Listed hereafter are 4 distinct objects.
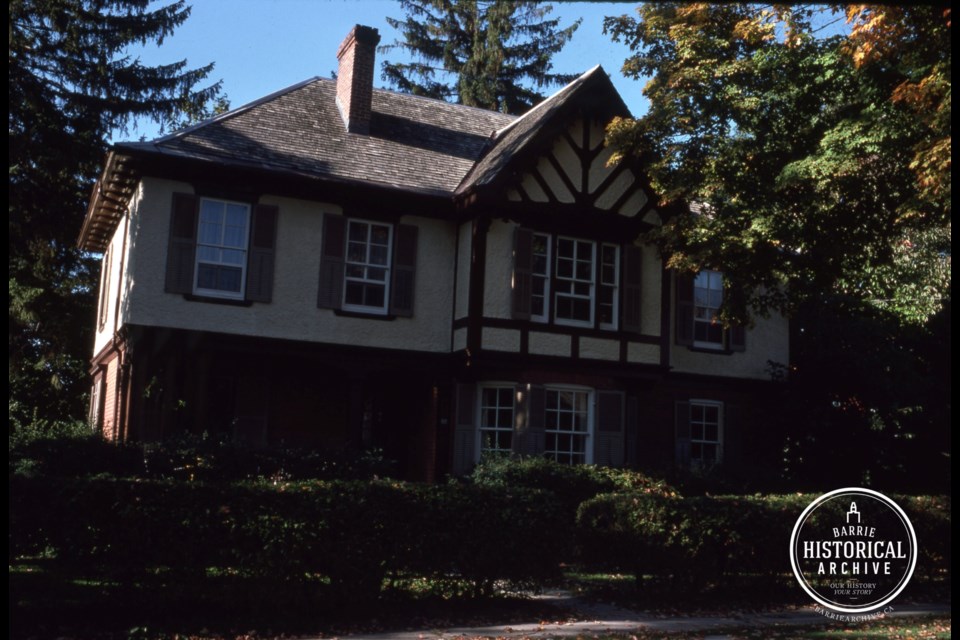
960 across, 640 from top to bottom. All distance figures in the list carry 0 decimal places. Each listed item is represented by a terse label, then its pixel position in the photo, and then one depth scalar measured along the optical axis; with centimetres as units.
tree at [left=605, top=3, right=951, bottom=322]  1396
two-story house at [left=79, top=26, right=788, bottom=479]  1761
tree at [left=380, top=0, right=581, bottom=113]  3841
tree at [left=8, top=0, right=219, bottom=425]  2123
